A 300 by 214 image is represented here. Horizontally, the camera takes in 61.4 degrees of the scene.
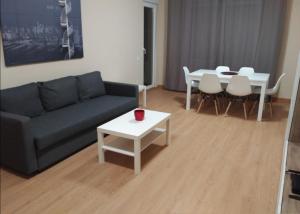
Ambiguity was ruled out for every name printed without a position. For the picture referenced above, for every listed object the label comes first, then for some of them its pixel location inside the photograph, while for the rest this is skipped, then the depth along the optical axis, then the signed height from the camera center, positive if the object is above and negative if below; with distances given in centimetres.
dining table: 397 -60
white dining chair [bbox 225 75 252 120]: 398 -68
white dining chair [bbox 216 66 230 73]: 483 -49
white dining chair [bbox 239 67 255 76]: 455 -49
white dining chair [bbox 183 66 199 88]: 464 -75
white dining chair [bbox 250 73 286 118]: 413 -83
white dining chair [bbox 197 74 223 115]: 416 -68
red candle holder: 279 -77
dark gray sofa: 228 -82
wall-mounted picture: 276 +13
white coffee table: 248 -88
